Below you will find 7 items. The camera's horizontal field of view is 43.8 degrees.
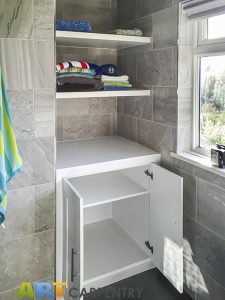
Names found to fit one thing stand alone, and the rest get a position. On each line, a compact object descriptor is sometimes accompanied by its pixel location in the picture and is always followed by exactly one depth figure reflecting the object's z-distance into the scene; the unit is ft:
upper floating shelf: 5.31
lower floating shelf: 5.33
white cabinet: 5.13
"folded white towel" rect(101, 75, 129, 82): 6.16
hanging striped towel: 3.91
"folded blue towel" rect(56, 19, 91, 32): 5.32
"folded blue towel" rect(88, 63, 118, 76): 6.60
